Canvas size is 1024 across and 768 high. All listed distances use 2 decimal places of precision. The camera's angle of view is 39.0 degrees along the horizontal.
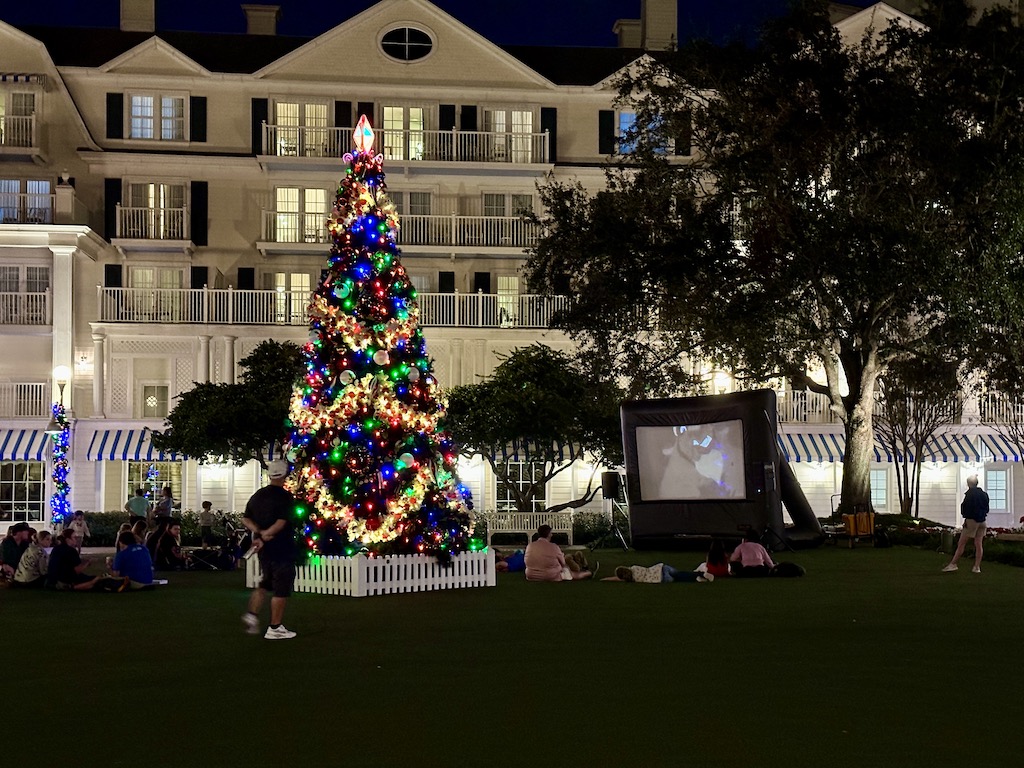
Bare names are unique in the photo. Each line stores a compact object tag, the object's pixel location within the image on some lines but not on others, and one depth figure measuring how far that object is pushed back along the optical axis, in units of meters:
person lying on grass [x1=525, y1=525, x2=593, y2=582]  21.55
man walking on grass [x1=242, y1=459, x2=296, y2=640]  13.52
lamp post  38.16
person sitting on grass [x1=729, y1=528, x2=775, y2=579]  22.12
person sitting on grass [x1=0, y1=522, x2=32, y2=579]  22.38
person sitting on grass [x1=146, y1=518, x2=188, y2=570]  25.27
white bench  35.16
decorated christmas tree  19.55
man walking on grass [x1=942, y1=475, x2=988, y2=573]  22.03
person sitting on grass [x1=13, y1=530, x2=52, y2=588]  21.20
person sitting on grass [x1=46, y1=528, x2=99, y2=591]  20.66
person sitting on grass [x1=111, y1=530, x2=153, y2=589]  20.56
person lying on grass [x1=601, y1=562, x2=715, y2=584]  21.22
